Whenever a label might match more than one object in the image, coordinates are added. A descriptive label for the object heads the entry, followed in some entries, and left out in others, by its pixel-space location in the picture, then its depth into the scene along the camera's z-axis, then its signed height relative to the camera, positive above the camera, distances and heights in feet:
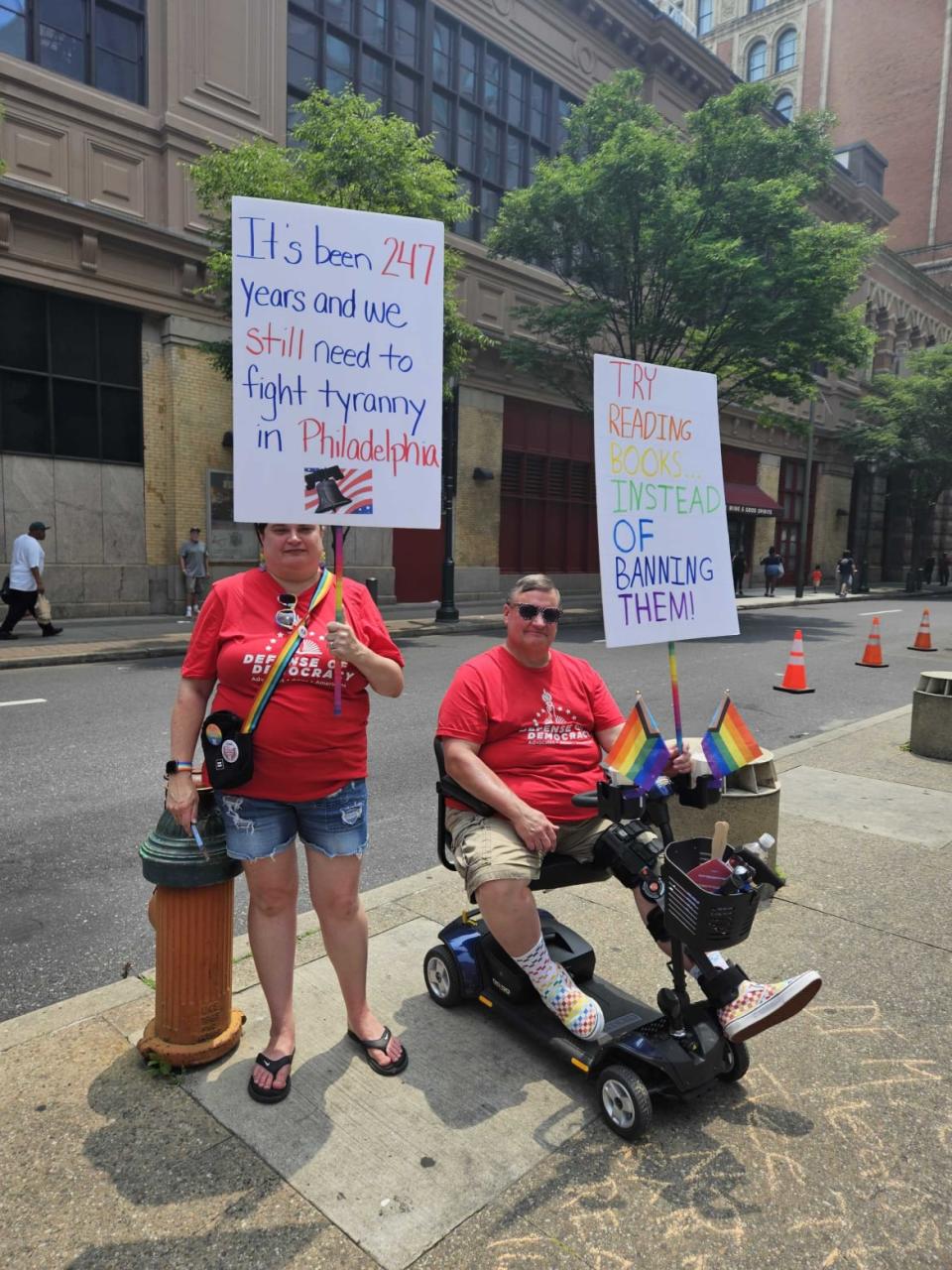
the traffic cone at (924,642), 51.03 -5.24
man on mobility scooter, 8.66 -2.68
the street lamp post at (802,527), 95.96 +2.74
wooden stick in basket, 8.64 -2.94
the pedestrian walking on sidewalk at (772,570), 103.52 -2.27
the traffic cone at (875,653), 43.52 -5.12
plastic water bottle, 8.56 -2.98
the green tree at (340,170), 43.34 +19.10
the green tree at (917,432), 116.37 +16.99
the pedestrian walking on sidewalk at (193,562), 56.03 -1.59
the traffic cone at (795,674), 35.19 -5.08
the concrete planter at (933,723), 22.90 -4.52
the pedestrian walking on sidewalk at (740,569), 97.35 -2.09
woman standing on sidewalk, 8.32 -2.08
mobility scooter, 8.14 -4.75
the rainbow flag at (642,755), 9.23 -2.24
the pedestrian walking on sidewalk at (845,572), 107.86 -2.56
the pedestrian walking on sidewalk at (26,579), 44.29 -2.40
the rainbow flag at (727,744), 9.59 -2.18
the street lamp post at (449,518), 59.72 +1.79
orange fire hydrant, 8.56 -4.08
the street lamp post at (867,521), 118.62 +5.18
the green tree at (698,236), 57.98 +22.31
